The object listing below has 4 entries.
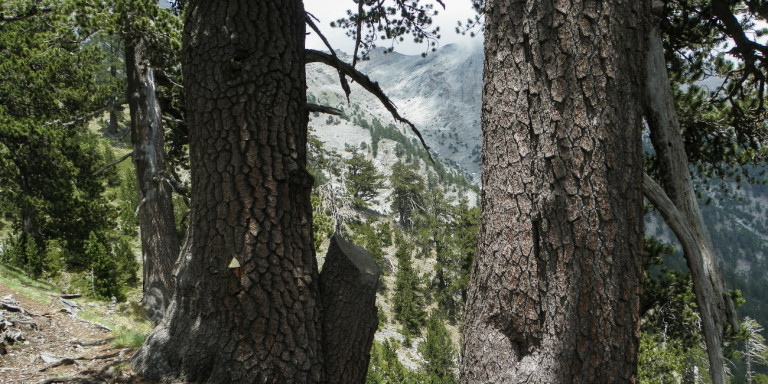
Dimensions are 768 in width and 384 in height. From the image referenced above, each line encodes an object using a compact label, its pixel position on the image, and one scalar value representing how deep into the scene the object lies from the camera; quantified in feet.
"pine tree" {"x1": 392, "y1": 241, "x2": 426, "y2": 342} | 112.98
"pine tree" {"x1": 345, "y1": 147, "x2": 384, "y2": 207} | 168.04
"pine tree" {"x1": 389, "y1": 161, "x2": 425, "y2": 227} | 174.40
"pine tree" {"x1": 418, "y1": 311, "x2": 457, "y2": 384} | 82.22
